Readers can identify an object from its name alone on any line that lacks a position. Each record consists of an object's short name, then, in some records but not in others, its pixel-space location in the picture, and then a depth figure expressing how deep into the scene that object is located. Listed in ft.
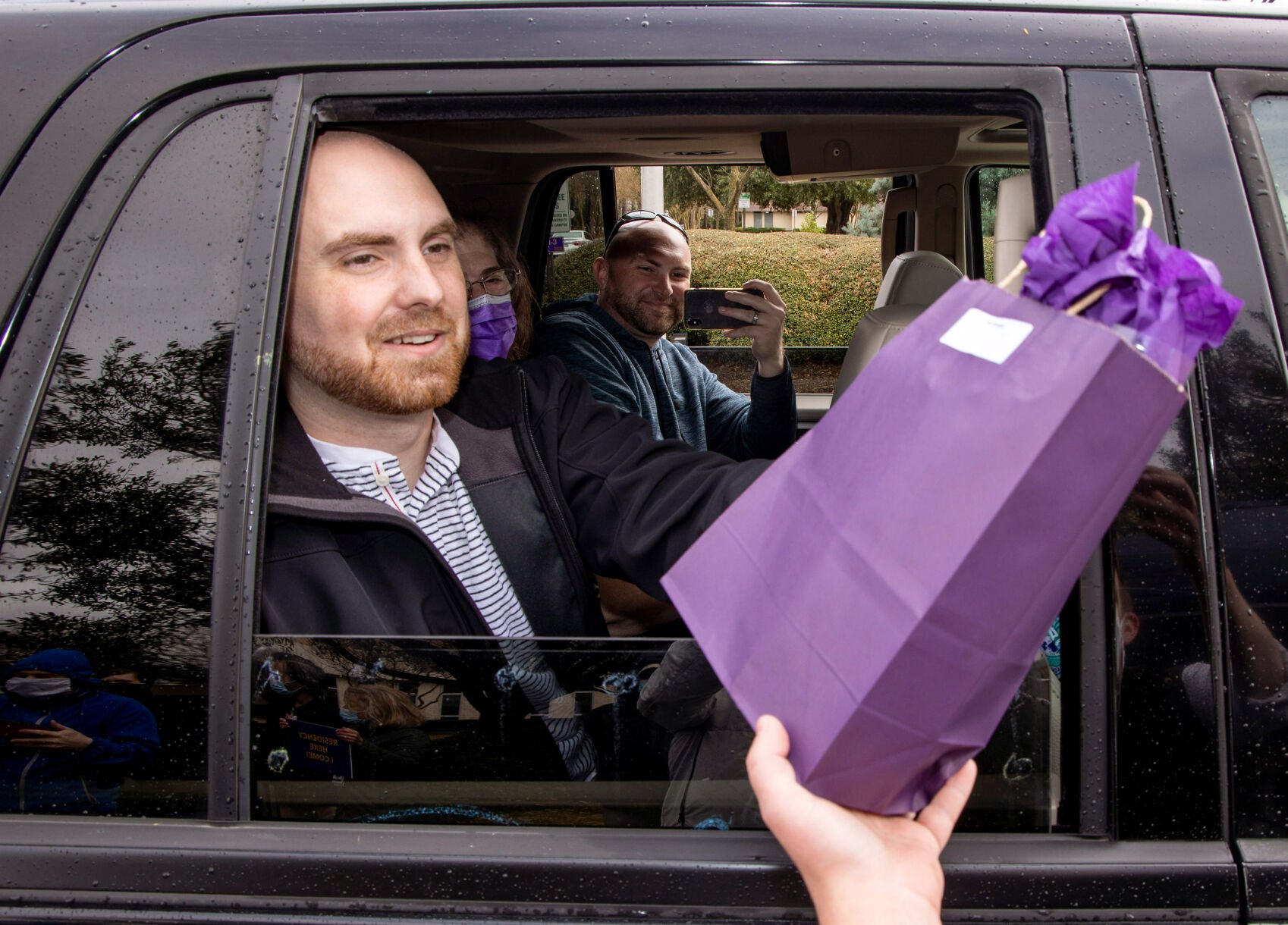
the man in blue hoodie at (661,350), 9.36
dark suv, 3.19
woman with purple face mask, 7.80
